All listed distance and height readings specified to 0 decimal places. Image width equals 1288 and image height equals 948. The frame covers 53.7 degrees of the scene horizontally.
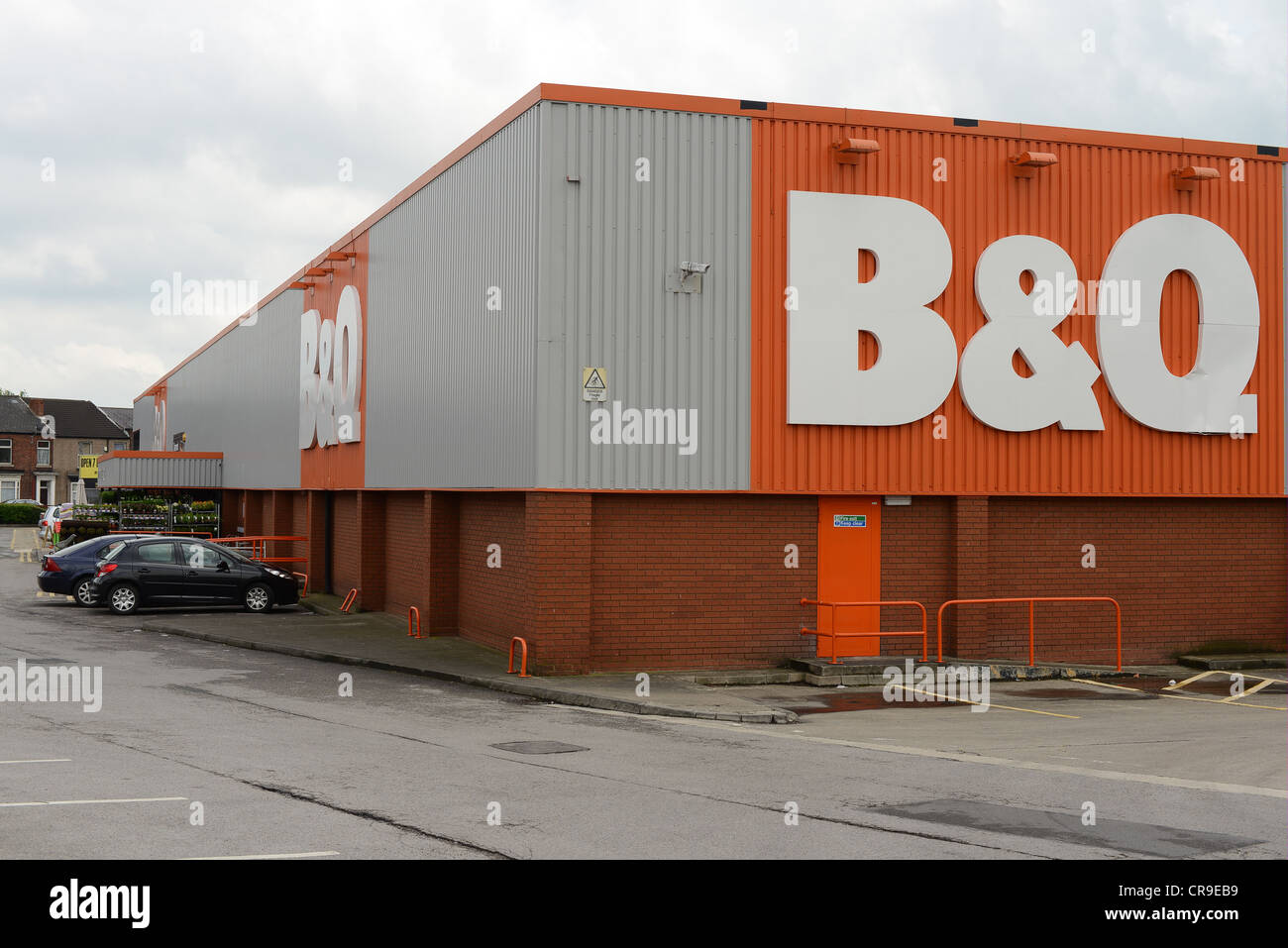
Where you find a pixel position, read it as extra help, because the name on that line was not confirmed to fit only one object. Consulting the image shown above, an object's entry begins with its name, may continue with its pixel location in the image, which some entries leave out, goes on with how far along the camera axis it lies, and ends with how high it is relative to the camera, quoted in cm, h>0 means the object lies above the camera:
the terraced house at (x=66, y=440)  9096 +507
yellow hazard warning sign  1661 +165
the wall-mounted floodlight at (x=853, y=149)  1728 +497
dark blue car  2570 -130
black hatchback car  2450 -133
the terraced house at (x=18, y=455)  8906 +384
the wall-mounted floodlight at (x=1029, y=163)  1809 +502
